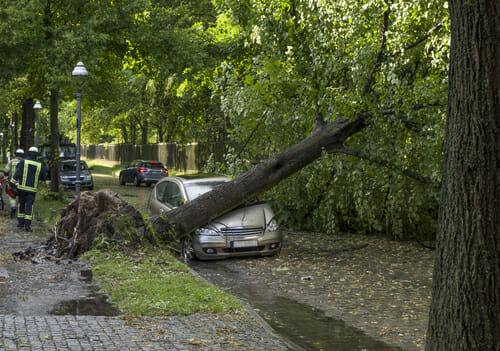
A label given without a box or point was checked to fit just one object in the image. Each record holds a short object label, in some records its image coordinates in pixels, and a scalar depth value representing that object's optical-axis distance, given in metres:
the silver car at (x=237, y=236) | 11.74
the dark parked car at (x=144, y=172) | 34.69
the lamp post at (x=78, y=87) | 17.27
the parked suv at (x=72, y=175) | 30.08
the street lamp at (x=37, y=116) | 38.15
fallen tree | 11.46
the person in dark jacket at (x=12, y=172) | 17.11
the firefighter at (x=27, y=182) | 14.17
